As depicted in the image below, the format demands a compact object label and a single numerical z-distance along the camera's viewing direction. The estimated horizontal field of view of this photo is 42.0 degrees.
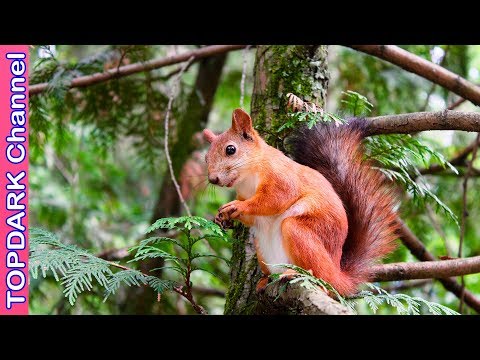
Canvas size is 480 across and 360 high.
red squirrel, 1.85
